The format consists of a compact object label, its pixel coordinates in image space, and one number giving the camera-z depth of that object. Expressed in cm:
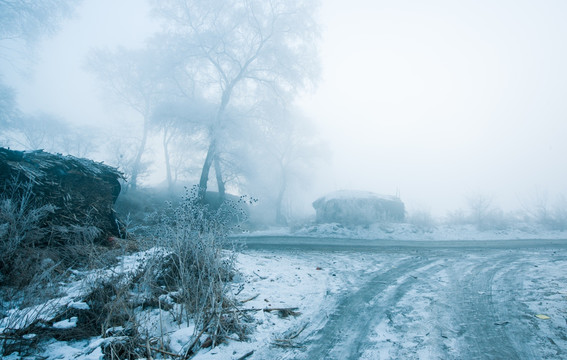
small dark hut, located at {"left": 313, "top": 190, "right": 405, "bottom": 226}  1421
